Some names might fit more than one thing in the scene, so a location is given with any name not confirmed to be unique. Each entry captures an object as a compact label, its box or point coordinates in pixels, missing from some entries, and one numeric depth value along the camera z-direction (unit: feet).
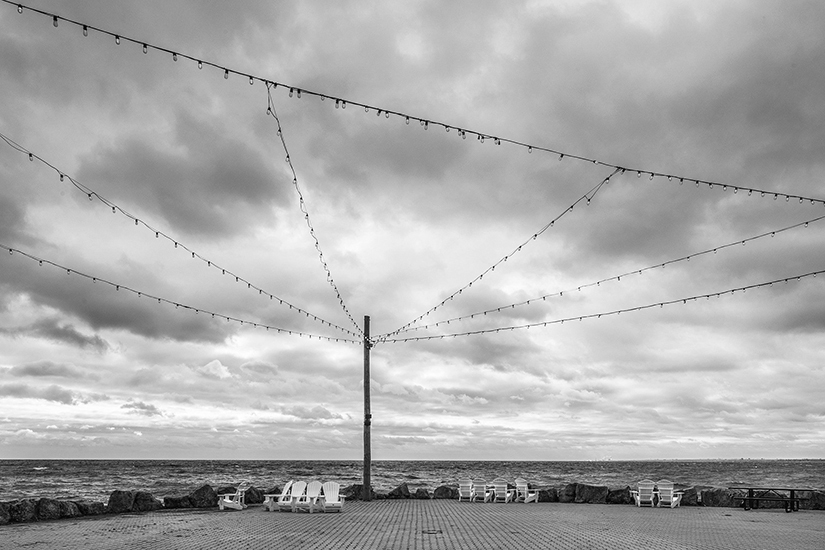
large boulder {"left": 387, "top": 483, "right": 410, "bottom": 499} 82.94
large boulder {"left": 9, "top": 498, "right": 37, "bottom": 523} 53.52
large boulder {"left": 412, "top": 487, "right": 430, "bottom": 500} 83.82
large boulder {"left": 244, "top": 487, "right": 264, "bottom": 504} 75.73
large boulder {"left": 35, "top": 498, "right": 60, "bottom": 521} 55.26
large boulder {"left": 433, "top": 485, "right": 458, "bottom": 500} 84.48
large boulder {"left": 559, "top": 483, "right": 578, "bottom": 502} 78.28
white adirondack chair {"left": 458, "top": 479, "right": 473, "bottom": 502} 79.97
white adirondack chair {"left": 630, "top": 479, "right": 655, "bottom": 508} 72.23
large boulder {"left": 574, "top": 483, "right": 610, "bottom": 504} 77.14
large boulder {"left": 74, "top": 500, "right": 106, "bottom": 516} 59.47
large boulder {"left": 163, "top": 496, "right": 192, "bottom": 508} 69.82
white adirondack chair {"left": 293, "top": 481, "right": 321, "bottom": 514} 64.23
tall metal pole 77.36
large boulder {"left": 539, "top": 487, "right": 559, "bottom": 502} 79.66
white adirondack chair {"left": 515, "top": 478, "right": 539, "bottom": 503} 78.59
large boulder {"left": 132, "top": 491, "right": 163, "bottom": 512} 65.62
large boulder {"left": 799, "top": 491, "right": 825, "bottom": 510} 67.46
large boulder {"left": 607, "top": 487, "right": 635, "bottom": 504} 76.64
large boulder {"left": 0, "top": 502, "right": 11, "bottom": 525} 52.03
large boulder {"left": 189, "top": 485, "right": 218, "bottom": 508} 71.46
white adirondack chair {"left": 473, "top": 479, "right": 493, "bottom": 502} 79.56
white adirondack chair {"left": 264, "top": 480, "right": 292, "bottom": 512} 67.56
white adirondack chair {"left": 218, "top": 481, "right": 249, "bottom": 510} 67.31
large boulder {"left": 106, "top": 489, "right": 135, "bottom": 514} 63.47
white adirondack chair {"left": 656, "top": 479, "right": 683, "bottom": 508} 70.85
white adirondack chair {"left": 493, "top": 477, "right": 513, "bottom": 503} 79.36
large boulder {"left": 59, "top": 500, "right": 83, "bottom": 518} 57.41
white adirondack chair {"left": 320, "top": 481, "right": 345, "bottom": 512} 63.82
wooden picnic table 64.13
